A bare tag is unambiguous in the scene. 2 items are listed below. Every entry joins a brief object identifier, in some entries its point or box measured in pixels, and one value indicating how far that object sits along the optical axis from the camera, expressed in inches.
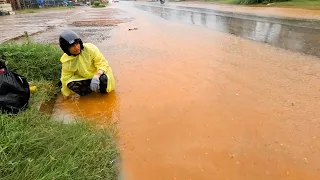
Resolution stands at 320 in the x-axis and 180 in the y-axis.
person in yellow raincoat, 121.3
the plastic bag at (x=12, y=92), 92.5
